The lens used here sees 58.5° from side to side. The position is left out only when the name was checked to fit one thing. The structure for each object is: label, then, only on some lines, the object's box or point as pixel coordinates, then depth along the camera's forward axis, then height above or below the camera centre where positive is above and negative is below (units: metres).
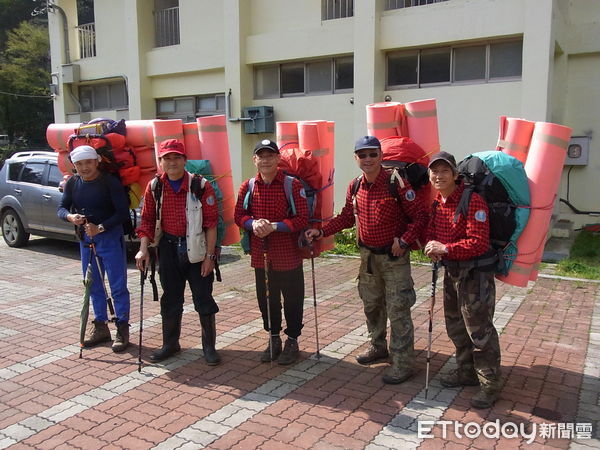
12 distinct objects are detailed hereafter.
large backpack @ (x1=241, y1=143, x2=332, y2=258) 4.79 -0.31
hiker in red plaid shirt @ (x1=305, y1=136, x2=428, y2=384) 4.21 -0.76
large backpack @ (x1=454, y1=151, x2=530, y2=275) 3.84 -0.37
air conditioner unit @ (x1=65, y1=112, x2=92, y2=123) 16.91 +0.96
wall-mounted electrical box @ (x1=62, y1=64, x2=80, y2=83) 16.62 +2.29
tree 29.61 +3.64
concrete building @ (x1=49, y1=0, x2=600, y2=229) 10.09 +1.78
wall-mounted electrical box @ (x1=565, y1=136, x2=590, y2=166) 10.71 -0.22
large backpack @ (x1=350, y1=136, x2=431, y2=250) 4.31 -0.18
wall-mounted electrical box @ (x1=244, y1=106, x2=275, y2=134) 12.80 +0.59
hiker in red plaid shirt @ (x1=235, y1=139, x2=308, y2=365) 4.52 -0.83
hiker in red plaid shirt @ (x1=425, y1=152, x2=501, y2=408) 3.77 -0.86
